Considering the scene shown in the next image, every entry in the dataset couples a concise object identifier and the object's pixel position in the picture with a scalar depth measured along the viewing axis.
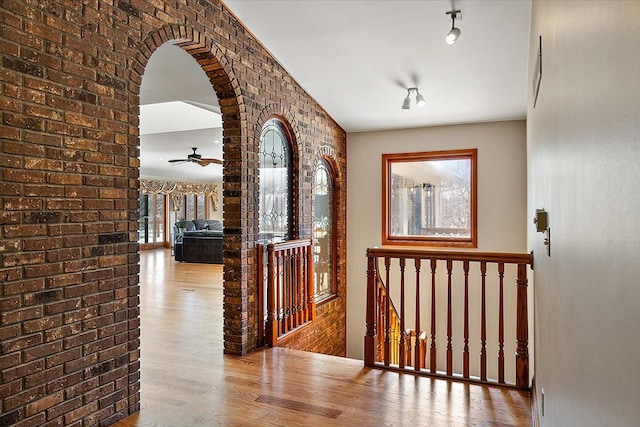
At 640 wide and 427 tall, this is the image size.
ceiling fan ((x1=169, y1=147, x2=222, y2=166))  9.12
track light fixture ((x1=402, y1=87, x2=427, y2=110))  4.73
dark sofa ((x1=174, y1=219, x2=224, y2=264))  10.38
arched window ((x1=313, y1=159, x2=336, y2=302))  5.98
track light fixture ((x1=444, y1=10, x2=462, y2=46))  3.44
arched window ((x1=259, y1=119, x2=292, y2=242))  4.59
